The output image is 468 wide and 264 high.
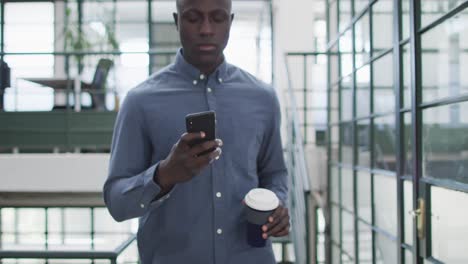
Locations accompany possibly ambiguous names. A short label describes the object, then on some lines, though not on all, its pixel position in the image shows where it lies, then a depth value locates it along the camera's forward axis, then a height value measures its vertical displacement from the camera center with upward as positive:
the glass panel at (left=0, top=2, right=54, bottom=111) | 9.53 +2.37
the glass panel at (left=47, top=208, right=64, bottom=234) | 10.82 -1.99
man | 1.06 -0.04
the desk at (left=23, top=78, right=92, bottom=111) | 5.16 +0.60
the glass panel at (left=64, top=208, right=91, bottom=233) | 11.16 -2.10
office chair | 5.59 +0.65
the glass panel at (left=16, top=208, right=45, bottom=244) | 10.63 -2.06
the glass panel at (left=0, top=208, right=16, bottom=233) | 10.58 -1.93
